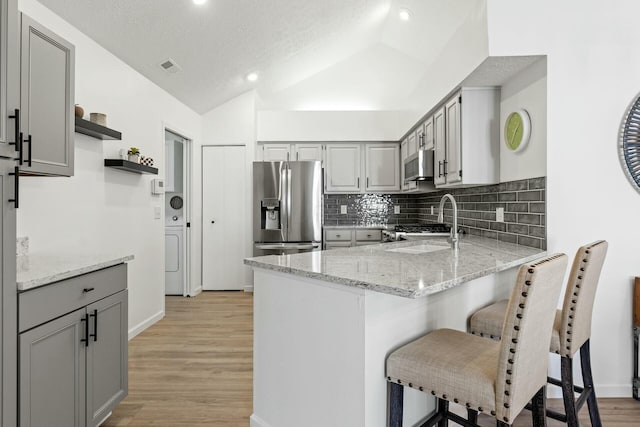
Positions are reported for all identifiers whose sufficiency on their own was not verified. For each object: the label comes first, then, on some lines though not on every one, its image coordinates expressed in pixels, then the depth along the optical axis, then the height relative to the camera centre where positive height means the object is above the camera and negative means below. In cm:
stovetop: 389 -16
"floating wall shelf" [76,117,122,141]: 248 +56
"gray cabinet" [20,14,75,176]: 169 +54
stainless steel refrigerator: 481 +9
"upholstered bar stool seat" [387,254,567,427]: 114 -49
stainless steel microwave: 368 +47
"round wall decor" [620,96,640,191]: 224 +40
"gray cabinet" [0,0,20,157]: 141 +50
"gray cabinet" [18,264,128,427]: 146 -60
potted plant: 324 +49
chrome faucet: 232 -13
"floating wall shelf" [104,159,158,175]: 299 +38
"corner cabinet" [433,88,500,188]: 291 +60
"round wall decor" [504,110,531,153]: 249 +56
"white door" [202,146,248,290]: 522 -5
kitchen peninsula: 138 -45
